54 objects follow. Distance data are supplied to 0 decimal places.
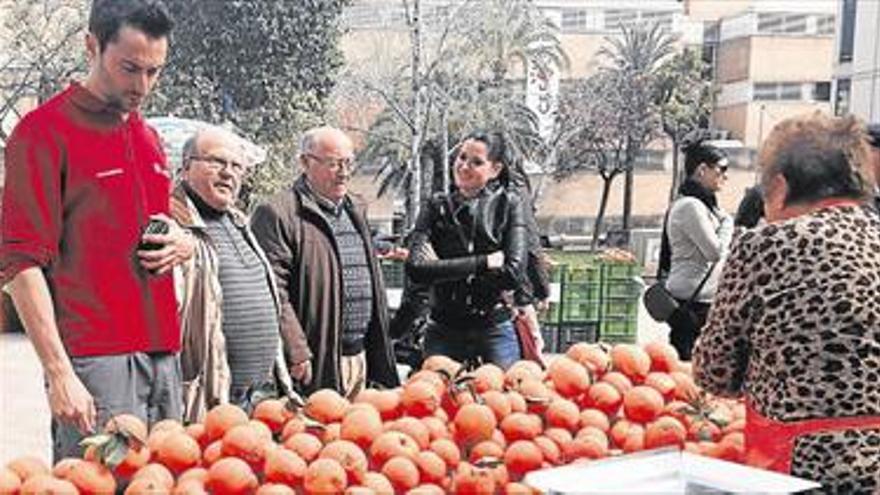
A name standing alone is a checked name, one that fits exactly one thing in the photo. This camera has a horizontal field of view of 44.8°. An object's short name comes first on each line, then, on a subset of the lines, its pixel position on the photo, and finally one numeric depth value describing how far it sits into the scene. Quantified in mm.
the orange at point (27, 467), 1719
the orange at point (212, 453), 1772
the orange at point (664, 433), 1991
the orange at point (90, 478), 1653
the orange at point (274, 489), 1640
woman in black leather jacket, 3850
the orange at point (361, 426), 1843
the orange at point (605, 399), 2135
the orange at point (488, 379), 2156
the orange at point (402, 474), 1713
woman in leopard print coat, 1833
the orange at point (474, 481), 1689
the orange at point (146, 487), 1609
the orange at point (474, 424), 1929
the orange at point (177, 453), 1756
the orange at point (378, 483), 1675
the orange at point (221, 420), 1864
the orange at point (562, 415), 2032
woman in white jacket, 4539
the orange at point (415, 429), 1855
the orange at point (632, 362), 2287
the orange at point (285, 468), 1699
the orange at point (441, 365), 2236
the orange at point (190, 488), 1641
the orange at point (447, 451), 1829
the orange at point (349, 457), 1704
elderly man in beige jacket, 2814
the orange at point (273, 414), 1967
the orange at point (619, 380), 2198
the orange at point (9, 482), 1665
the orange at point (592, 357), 2299
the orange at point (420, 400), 2009
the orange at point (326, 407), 1952
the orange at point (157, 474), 1655
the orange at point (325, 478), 1654
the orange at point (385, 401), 2023
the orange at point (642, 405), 2104
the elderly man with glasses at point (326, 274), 3254
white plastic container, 1326
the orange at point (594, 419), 2047
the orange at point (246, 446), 1760
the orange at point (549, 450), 1904
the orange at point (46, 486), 1614
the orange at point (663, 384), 2217
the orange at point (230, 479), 1680
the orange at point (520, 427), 1963
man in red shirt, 2125
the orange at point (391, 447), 1772
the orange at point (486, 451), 1852
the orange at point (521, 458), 1848
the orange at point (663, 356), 2363
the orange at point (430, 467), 1748
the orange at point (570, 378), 2172
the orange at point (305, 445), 1776
